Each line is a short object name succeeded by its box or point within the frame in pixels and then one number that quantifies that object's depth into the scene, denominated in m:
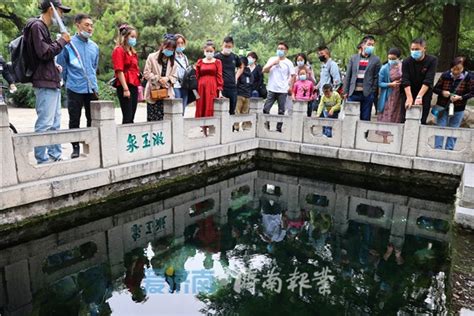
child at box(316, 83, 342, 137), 7.66
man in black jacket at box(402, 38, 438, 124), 6.34
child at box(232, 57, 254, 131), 7.68
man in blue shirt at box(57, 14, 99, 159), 5.19
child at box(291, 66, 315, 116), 7.85
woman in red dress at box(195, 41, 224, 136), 6.82
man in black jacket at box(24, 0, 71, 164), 4.53
